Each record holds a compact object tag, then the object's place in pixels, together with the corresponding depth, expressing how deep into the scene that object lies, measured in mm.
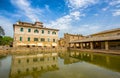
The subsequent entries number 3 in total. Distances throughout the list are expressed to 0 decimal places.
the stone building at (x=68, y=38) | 25444
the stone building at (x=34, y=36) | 16786
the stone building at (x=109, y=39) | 12753
